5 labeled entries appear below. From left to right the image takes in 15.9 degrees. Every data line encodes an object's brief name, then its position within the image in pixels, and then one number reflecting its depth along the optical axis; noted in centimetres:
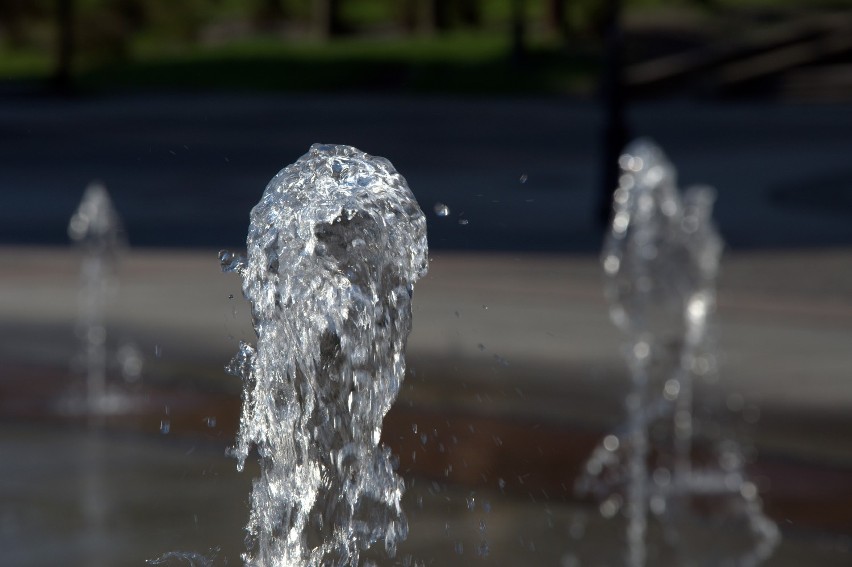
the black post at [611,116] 2911
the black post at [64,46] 6639
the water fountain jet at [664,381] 1186
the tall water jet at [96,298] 1583
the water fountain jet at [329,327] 703
